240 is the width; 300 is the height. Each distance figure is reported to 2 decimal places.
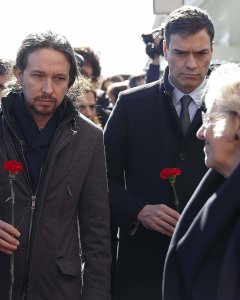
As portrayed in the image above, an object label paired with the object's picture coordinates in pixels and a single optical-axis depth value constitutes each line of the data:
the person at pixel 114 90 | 11.21
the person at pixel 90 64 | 8.45
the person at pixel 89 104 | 7.46
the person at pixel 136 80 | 11.94
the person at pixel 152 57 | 8.36
